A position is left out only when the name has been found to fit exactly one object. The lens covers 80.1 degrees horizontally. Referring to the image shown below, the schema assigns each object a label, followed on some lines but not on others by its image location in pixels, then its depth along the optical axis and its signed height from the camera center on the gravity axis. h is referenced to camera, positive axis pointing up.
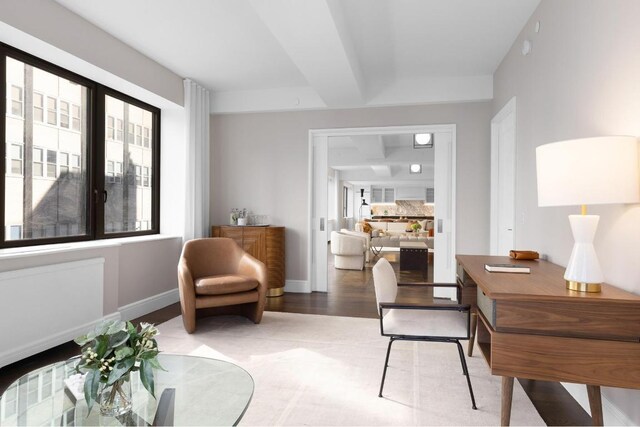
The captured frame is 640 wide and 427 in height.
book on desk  2.22 -0.34
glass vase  1.46 -0.73
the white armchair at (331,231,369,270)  7.34 -0.76
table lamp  1.65 +0.14
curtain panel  4.92 +0.68
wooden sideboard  5.06 -0.44
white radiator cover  2.74 -0.76
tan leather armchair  3.60 -0.69
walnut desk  1.59 -0.54
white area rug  2.19 -1.17
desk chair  2.27 -0.69
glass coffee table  1.44 -0.78
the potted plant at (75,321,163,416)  1.40 -0.57
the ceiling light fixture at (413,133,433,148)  5.87 +1.14
